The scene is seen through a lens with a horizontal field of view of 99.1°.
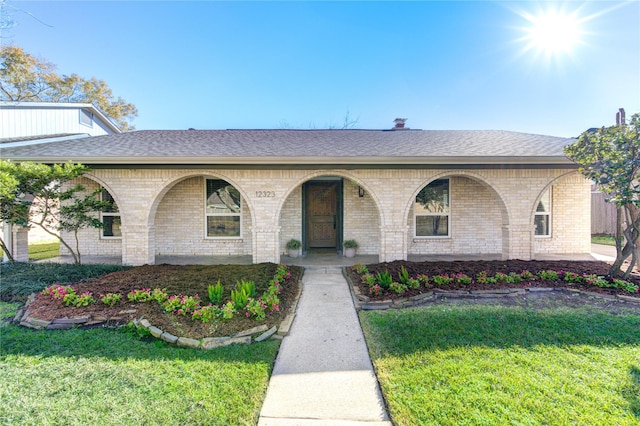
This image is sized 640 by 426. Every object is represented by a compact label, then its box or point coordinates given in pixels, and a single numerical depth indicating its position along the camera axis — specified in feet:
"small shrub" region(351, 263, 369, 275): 19.99
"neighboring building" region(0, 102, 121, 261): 24.86
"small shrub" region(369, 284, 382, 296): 16.27
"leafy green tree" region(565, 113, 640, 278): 16.96
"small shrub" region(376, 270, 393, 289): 16.88
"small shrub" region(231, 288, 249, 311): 13.73
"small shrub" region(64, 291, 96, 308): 14.47
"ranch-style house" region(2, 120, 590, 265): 22.86
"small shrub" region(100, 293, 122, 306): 14.55
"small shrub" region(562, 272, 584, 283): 17.95
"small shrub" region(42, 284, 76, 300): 15.17
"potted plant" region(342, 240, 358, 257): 27.45
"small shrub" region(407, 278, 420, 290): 16.79
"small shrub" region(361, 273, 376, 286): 17.43
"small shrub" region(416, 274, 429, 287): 17.28
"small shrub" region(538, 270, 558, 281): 18.29
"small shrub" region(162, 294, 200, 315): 13.46
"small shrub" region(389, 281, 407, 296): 16.11
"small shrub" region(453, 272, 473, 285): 17.62
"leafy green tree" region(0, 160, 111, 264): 18.25
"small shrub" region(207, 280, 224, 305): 14.49
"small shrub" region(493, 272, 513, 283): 17.97
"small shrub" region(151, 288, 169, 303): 14.83
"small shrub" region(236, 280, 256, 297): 15.01
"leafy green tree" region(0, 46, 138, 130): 60.13
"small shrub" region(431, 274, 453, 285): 17.51
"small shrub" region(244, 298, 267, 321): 13.08
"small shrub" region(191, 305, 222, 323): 12.77
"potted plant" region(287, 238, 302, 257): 27.84
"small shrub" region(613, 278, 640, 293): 16.43
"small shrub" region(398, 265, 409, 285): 17.33
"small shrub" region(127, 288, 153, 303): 14.91
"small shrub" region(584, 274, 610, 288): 17.19
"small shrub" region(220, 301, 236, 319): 12.89
